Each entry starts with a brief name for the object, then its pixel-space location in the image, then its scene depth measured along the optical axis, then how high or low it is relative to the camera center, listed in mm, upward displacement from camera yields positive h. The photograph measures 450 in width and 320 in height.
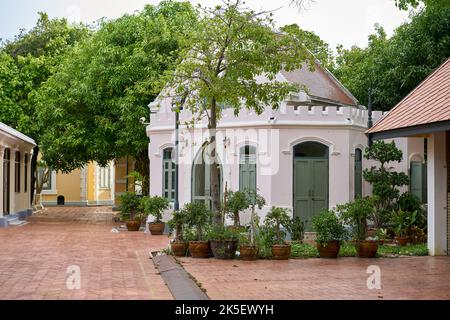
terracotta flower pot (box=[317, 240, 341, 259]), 14954 -1277
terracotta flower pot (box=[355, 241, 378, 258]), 15078 -1274
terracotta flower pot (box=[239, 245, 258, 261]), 14594 -1305
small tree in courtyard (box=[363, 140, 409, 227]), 19469 +273
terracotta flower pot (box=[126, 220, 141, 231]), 24875 -1286
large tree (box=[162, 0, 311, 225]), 15211 +2745
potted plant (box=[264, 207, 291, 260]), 14719 -933
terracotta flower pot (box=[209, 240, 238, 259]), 14711 -1235
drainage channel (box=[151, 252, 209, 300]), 10008 -1478
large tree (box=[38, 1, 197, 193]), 26562 +3702
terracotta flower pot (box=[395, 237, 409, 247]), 17422 -1298
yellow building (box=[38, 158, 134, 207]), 45500 +8
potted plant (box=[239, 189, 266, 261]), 14602 -1147
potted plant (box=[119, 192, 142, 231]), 25344 -656
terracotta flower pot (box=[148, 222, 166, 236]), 22578 -1261
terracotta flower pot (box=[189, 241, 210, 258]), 14984 -1259
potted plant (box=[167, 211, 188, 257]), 15391 -1048
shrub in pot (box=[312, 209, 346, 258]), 14840 -945
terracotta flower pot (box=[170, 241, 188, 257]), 15383 -1285
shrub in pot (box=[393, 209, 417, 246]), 17453 -927
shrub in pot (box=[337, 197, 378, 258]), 15070 -754
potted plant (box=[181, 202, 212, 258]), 15016 -776
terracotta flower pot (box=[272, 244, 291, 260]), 14711 -1295
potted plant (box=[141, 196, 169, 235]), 21984 -656
